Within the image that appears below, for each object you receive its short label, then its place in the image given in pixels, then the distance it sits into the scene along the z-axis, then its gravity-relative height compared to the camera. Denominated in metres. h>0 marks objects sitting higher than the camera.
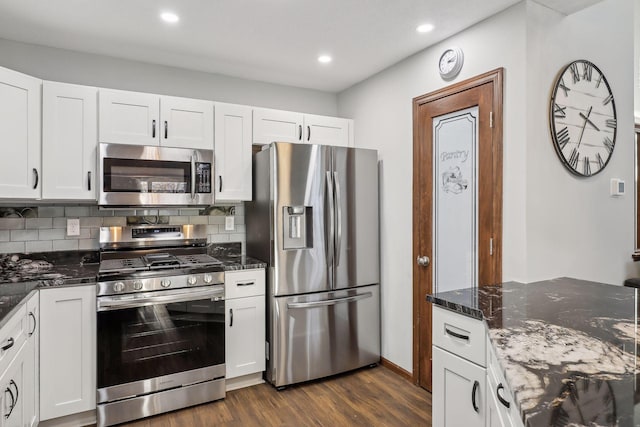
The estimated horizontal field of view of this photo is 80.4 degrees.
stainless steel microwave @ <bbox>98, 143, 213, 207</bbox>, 2.65 +0.31
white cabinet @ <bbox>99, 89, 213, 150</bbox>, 2.70 +0.74
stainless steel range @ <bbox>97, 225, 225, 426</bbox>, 2.42 -0.78
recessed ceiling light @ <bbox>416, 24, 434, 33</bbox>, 2.51 +1.27
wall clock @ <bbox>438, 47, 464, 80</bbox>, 2.59 +1.08
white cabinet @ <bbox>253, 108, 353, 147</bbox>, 3.25 +0.81
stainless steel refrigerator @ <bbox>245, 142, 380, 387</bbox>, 2.93 -0.30
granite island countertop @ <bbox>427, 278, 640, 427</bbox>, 0.80 -0.41
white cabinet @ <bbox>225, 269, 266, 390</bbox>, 2.86 -0.83
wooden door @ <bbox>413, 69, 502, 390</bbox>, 2.35 +0.21
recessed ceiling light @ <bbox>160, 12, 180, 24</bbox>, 2.36 +1.27
